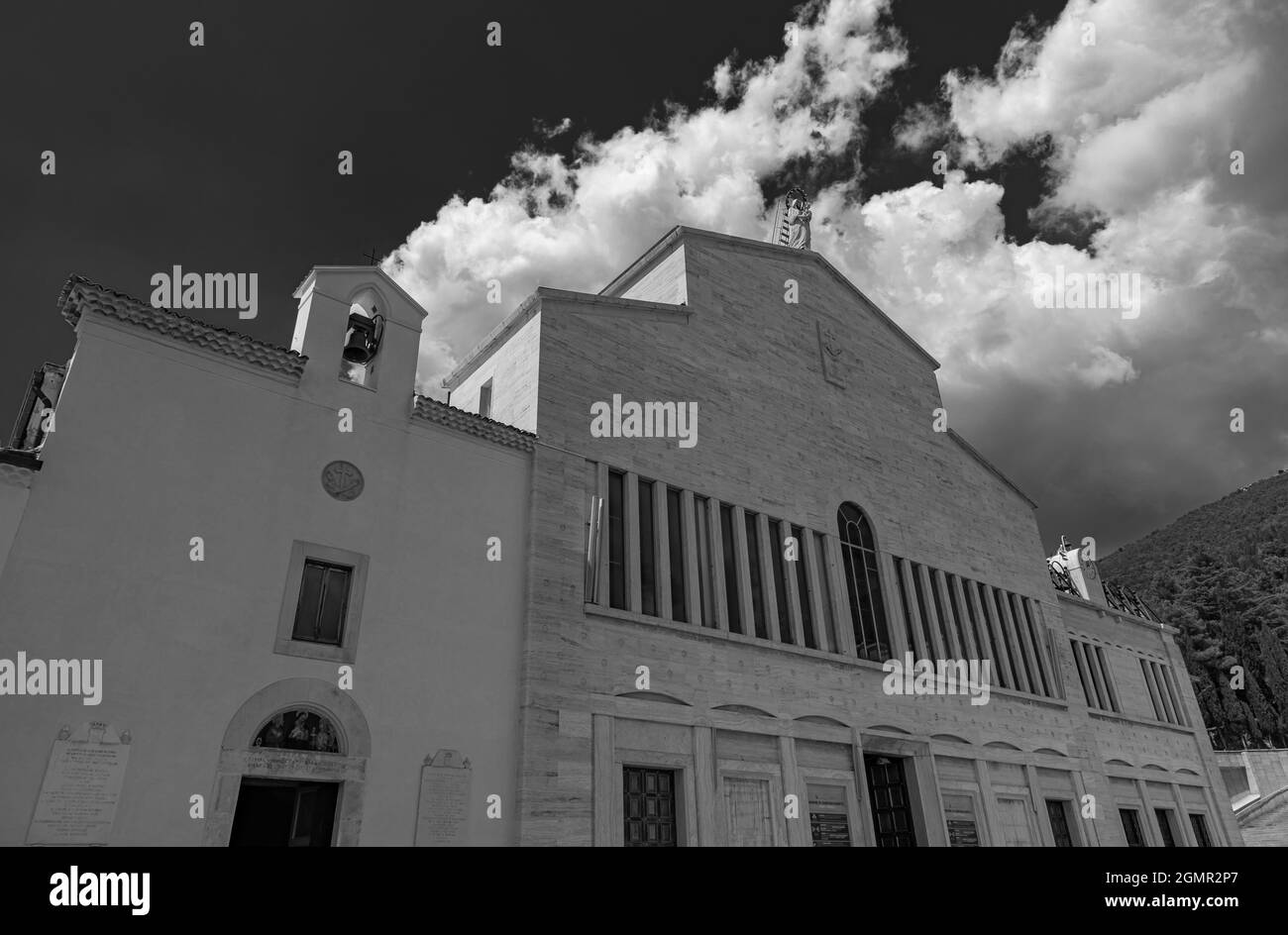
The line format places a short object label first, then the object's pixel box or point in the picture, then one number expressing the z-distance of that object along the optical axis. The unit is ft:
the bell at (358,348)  42.01
